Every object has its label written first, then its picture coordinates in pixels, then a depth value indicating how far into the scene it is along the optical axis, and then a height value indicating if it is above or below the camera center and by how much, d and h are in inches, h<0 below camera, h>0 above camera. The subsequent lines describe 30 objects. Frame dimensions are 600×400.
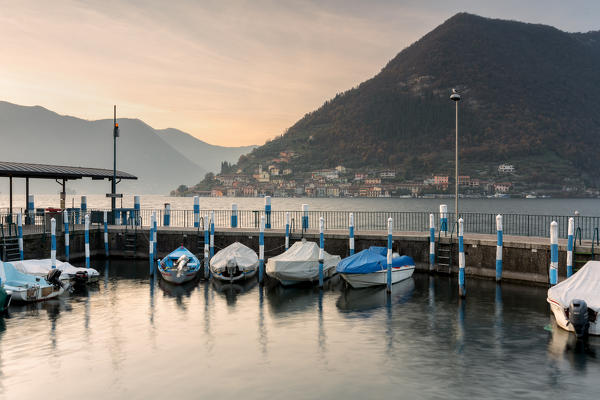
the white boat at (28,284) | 878.4 -150.3
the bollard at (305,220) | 1324.3 -38.8
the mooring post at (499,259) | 989.2 -108.1
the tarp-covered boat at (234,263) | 1106.7 -134.7
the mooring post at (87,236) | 1195.1 -80.1
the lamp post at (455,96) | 1084.8 +251.1
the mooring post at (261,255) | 1066.7 -112.0
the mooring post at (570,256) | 864.3 -88.2
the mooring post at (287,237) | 1216.8 -80.0
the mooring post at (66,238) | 1263.5 -87.4
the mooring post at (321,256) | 1030.4 -109.5
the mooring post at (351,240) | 1153.4 -81.7
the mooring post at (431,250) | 1127.6 -103.2
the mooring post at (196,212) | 1517.5 -20.8
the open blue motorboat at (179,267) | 1111.0 -145.3
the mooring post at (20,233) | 1132.5 -67.0
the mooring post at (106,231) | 1405.0 -75.9
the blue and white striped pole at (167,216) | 1571.0 -35.0
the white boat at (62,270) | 1002.1 -139.9
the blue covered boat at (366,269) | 1014.0 -134.3
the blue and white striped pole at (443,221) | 1192.2 -35.9
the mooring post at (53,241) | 1097.4 -83.4
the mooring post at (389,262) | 976.3 -114.5
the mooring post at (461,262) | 916.6 -105.5
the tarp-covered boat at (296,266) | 1050.1 -131.8
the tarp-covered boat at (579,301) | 675.4 -136.8
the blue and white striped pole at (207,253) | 1186.0 -121.5
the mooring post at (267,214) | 1445.6 -27.2
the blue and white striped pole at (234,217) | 1493.7 -36.5
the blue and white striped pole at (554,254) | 833.5 -84.2
